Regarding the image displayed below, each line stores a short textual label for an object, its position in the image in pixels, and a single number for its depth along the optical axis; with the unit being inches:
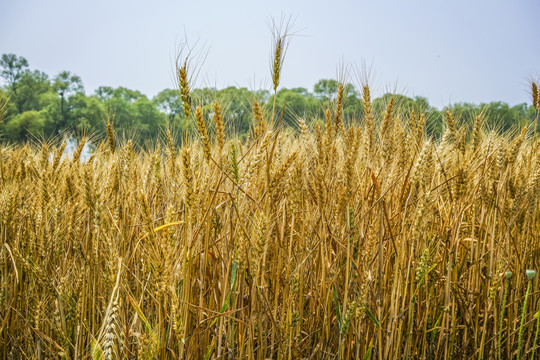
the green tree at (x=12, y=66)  1911.9
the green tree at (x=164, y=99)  2326.0
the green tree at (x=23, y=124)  1766.9
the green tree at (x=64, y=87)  2026.3
